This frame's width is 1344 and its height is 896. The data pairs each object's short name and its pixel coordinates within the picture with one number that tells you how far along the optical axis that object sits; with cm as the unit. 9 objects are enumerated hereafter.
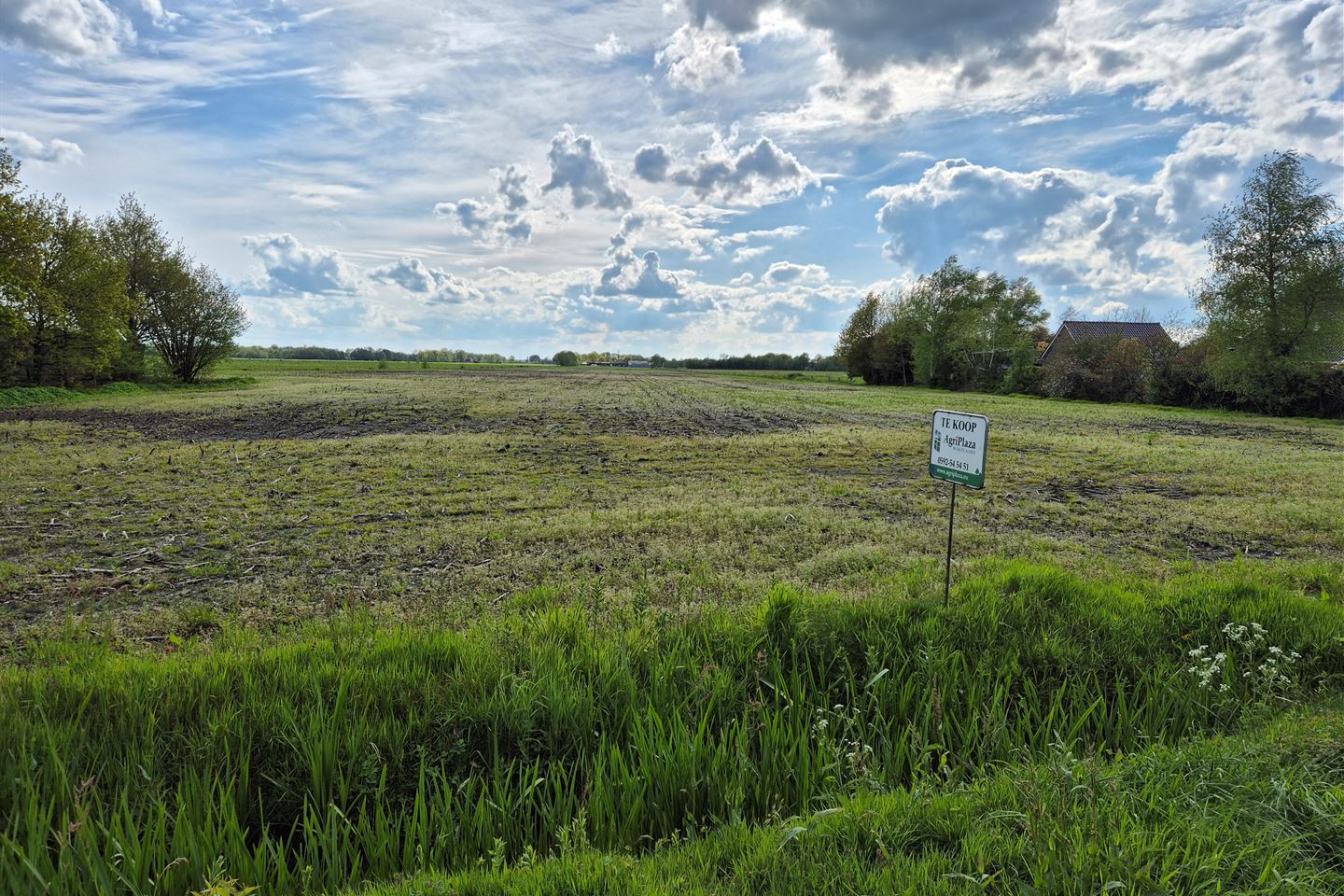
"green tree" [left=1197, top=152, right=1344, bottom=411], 3544
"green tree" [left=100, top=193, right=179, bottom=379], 4353
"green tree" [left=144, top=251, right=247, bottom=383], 4488
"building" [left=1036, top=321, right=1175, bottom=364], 6384
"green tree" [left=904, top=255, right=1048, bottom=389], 6544
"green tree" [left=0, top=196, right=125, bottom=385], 3228
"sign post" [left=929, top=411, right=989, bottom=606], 530
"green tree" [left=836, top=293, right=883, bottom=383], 8912
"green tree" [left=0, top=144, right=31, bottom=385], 2797
